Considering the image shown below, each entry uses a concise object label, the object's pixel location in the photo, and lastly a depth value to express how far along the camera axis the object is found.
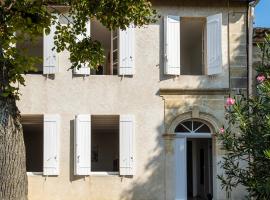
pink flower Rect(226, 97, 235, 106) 8.92
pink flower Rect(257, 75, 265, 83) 8.69
